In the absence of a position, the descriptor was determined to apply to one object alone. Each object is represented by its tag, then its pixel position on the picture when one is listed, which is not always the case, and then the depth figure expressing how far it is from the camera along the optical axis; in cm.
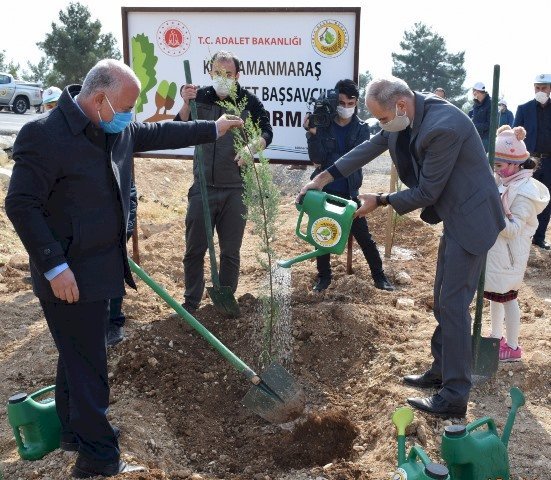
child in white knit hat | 451
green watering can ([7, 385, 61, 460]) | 356
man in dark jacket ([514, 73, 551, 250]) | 838
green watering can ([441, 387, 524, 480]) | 301
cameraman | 621
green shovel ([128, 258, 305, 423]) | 402
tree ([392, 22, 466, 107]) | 4688
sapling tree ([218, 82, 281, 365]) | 453
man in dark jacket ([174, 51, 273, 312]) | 546
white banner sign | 657
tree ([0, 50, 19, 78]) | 4734
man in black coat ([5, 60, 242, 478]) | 298
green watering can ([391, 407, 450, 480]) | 263
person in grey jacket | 386
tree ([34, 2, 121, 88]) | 3325
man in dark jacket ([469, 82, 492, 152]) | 1116
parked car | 2655
